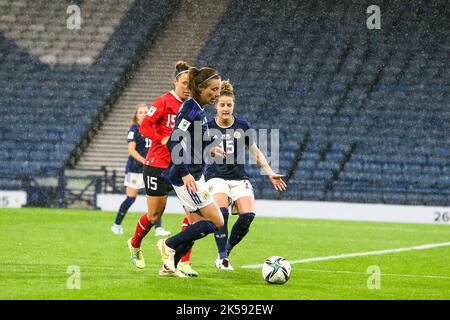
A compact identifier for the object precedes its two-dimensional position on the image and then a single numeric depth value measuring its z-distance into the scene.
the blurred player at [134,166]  16.12
